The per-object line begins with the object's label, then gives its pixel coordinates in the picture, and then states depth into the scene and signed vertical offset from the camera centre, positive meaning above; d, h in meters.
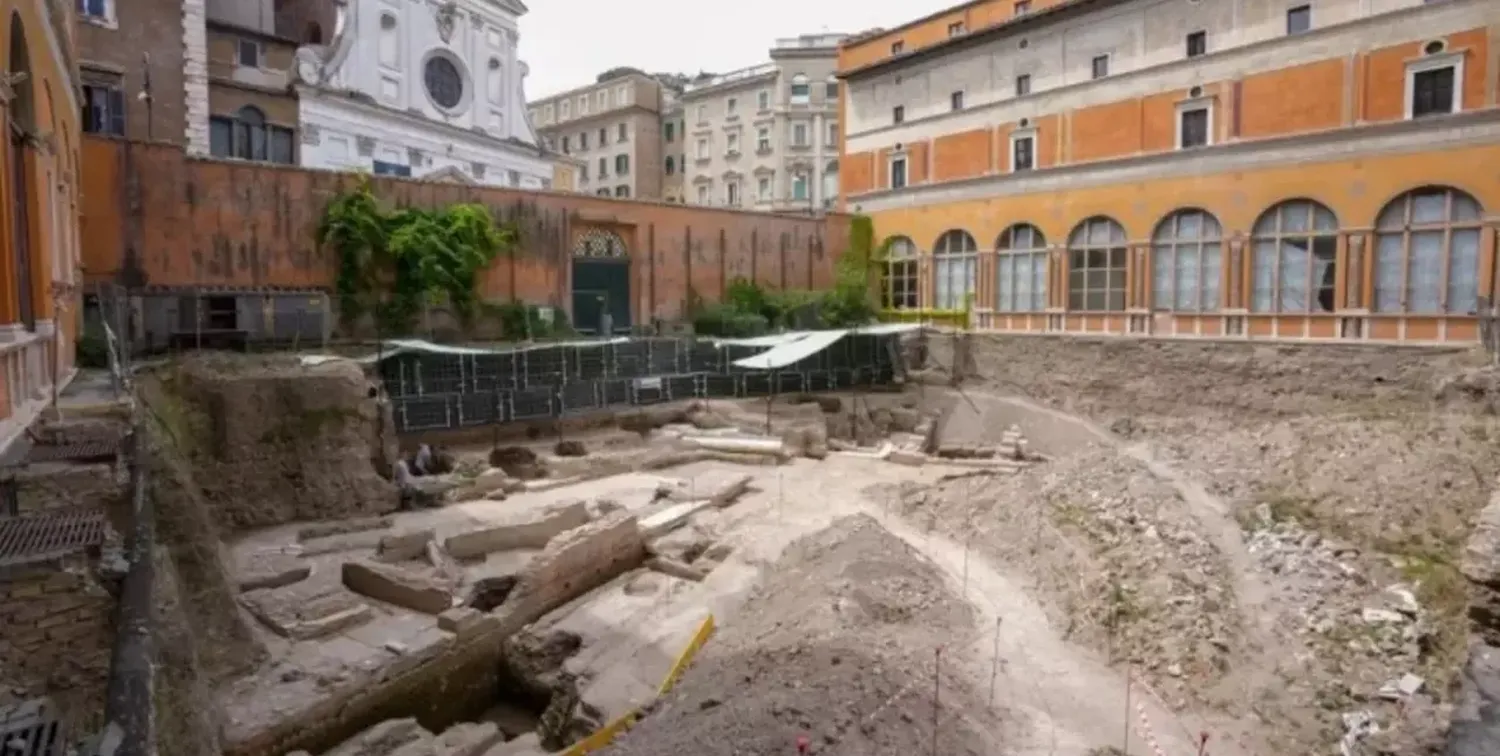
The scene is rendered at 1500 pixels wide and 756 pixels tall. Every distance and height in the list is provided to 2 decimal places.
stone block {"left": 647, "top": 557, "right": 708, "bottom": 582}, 13.60 -3.83
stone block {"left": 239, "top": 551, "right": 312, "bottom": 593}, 11.73 -3.38
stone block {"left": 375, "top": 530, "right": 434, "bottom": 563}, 13.31 -3.37
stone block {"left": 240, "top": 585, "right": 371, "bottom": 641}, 10.49 -3.51
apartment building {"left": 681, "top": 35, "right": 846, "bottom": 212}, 51.38 +11.52
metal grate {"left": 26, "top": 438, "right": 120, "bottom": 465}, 7.82 -1.15
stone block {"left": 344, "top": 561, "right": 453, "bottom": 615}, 11.44 -3.46
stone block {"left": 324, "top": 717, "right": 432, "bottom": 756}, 8.80 -4.20
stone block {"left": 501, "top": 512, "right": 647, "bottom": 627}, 12.16 -3.62
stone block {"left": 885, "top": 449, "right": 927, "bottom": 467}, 21.47 -3.29
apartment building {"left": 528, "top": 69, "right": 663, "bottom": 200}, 57.62 +12.78
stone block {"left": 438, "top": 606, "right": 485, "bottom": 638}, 10.95 -3.70
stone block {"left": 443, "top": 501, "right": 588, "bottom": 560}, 13.97 -3.44
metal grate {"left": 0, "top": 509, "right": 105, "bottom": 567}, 5.37 -1.37
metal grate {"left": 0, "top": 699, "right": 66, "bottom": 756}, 4.31 -2.07
